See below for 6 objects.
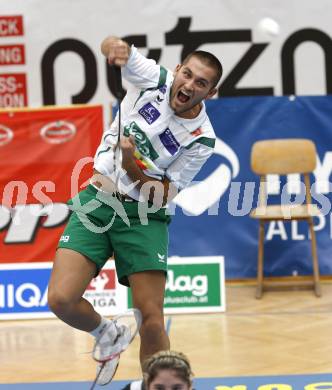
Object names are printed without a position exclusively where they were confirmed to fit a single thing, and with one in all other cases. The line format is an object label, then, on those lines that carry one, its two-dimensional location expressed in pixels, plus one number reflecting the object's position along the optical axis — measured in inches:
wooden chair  626.8
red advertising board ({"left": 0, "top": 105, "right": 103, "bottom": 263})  647.8
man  341.7
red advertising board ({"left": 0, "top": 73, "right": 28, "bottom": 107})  704.4
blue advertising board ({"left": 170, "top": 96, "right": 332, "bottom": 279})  669.9
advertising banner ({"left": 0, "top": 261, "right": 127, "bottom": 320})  570.3
